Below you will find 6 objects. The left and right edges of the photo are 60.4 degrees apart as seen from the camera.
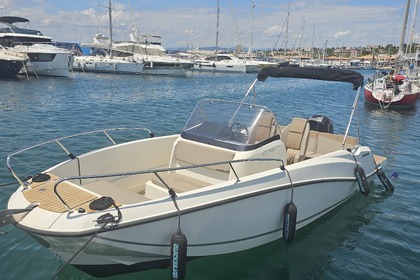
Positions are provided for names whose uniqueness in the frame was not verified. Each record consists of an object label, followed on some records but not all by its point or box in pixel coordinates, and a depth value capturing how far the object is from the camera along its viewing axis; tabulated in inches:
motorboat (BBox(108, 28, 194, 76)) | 1732.3
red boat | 886.4
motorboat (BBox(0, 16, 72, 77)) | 1314.6
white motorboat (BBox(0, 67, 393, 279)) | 155.8
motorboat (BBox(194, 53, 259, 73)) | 2175.2
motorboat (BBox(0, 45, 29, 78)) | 1122.7
